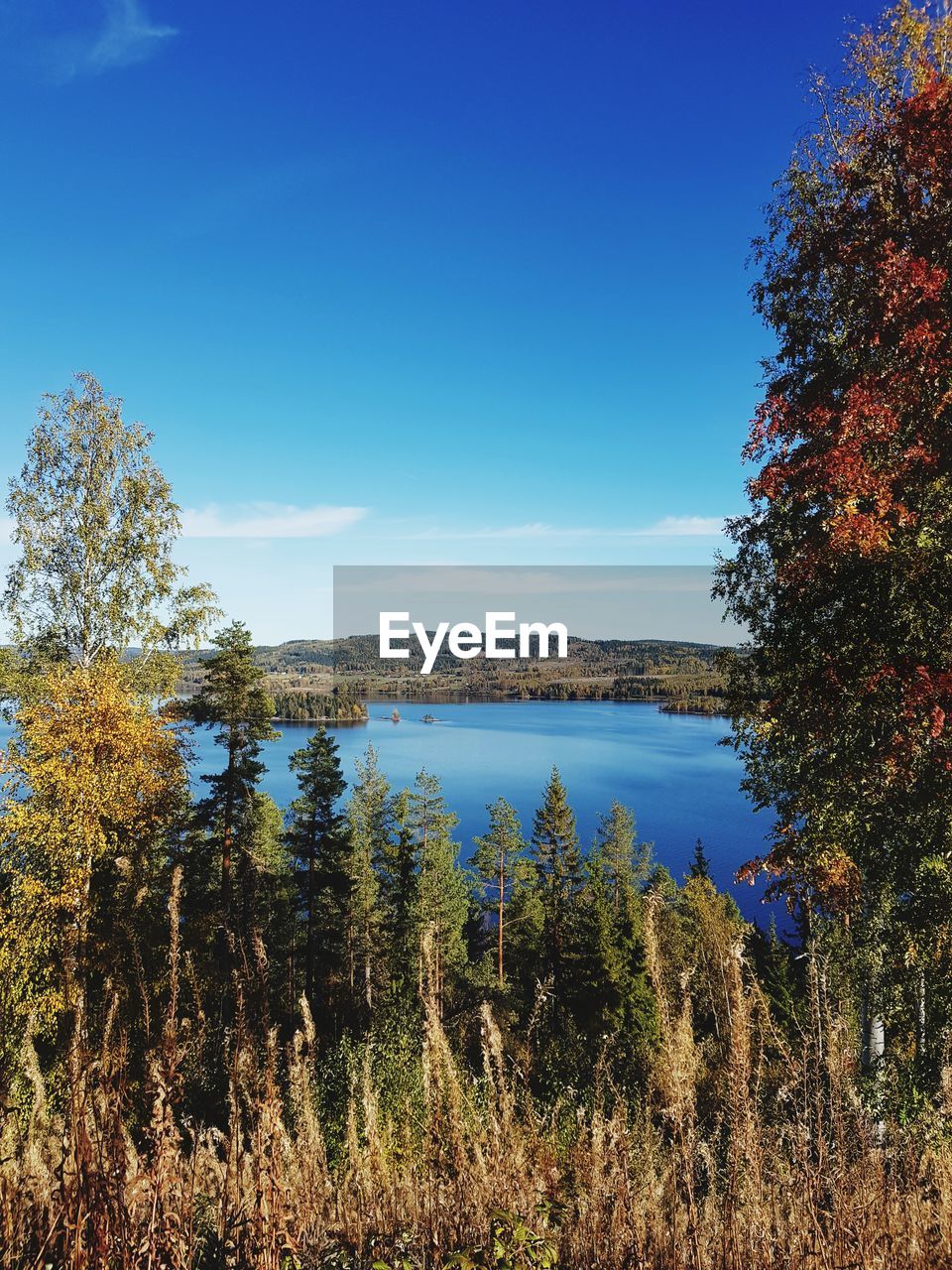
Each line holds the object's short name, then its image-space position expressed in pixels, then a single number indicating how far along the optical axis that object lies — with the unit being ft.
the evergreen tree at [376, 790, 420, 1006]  75.51
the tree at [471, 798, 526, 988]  87.71
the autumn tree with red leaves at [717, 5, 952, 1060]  17.21
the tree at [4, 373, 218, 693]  30.71
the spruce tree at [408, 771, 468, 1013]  76.79
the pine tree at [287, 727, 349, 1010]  67.26
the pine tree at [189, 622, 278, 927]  46.42
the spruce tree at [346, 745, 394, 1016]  78.48
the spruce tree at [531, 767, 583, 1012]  81.92
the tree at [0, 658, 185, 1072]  26.11
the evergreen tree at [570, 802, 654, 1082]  71.56
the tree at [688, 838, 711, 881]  117.91
